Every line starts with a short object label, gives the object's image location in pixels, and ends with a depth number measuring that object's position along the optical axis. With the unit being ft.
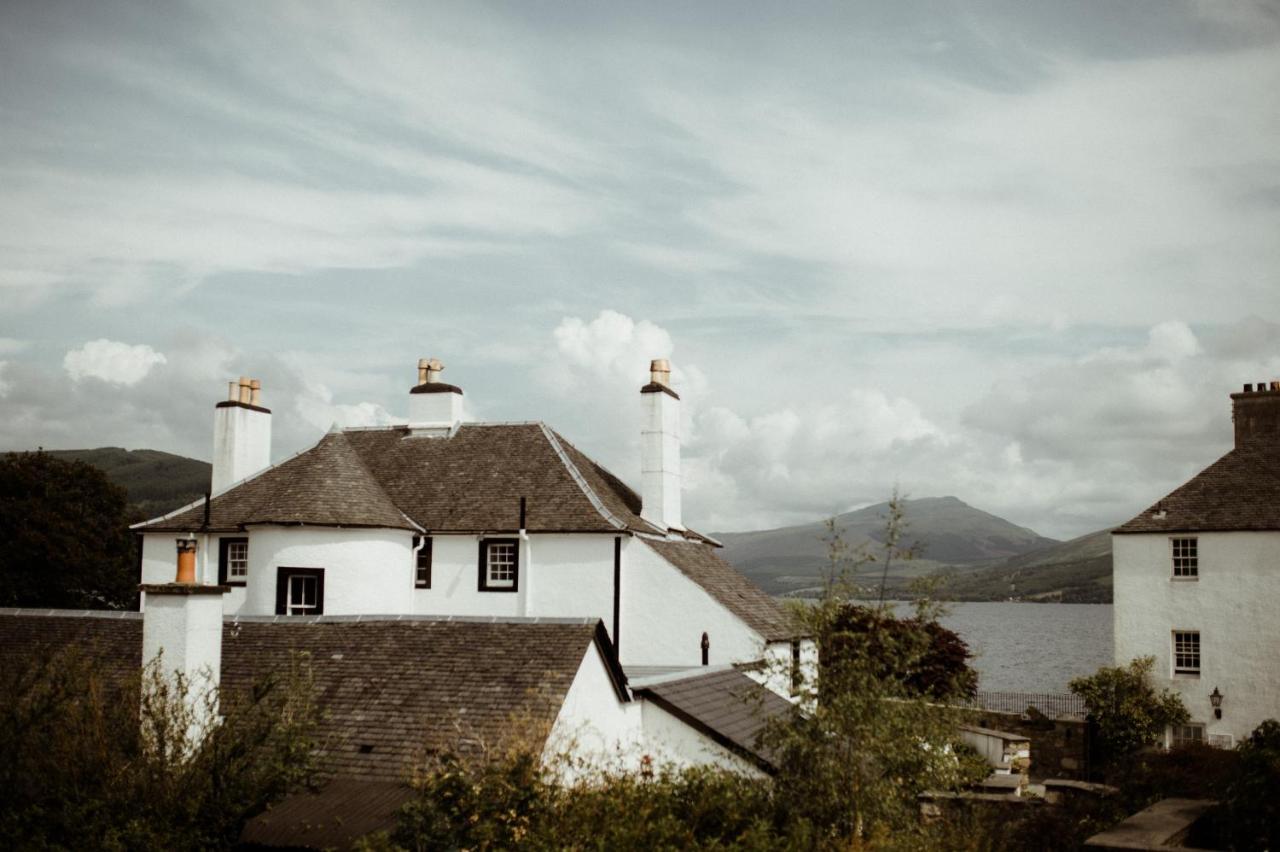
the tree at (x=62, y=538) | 165.27
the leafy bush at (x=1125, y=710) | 116.57
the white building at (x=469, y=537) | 92.48
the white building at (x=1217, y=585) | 118.62
